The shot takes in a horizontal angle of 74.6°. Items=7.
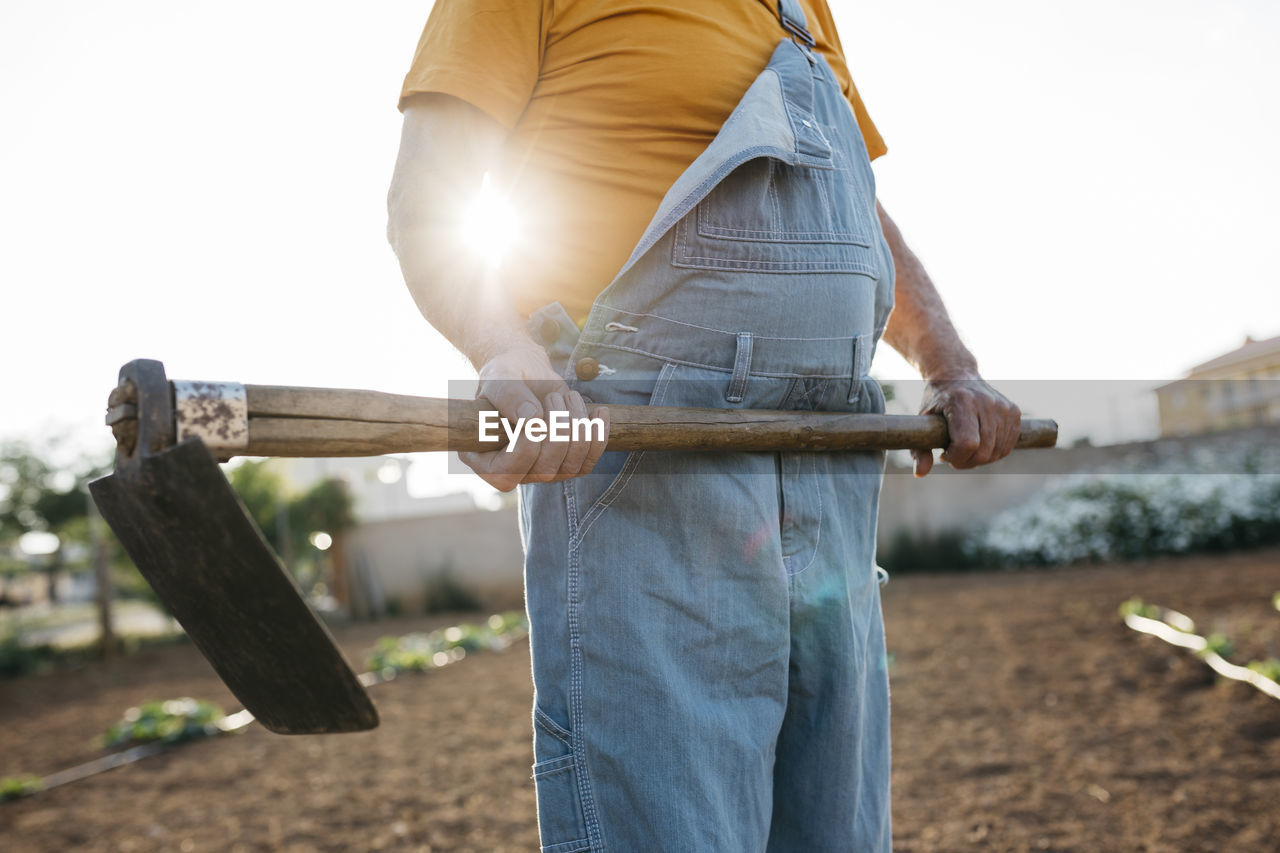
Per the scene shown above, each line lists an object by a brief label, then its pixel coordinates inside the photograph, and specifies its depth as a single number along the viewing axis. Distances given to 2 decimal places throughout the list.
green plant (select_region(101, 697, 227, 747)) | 5.22
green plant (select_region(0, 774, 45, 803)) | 4.08
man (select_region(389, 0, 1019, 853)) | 1.12
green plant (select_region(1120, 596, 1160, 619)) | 5.89
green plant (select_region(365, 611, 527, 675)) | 7.19
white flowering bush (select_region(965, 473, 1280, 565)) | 10.70
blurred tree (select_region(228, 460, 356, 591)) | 14.30
